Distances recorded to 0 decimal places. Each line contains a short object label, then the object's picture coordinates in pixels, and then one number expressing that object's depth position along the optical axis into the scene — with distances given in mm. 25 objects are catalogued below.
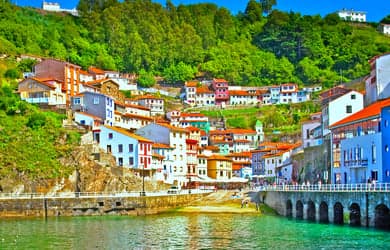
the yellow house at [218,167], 115188
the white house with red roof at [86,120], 96944
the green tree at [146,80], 163500
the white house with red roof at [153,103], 141625
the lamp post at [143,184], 77312
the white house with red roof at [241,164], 125438
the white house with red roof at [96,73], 143538
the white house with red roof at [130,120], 109750
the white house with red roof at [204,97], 164875
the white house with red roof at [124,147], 90438
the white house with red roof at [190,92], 163462
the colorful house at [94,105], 104062
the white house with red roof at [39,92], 103250
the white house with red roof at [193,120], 141000
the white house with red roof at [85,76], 132988
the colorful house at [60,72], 117062
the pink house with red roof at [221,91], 164875
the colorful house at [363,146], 58969
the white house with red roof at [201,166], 112938
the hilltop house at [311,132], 88562
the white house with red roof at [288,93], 163500
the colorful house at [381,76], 75875
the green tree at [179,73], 173250
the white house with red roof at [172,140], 104375
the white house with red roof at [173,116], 139050
